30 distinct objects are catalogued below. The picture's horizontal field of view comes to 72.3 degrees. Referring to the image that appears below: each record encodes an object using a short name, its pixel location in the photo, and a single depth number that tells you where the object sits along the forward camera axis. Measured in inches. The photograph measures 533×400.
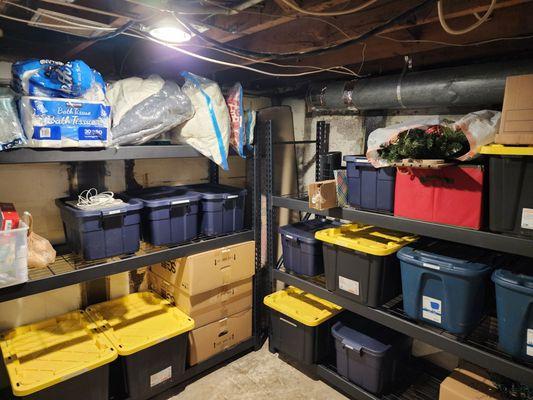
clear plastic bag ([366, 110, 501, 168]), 61.0
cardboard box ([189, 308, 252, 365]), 97.0
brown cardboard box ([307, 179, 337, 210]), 82.9
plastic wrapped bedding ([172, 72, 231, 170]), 87.8
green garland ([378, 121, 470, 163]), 65.1
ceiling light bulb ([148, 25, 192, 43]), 62.4
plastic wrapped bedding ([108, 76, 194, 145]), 78.5
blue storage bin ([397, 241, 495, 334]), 65.8
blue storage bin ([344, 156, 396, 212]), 75.9
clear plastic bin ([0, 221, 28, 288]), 62.9
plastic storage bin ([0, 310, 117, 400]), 70.0
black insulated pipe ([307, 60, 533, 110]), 70.0
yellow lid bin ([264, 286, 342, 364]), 94.3
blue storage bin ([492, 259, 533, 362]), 58.0
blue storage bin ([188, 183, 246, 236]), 95.7
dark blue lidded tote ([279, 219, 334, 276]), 94.0
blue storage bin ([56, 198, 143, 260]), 76.5
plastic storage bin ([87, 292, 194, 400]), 83.2
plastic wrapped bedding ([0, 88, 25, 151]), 62.9
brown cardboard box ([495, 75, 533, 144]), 55.0
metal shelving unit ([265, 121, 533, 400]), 60.5
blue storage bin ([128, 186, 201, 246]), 87.2
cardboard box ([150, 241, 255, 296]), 92.9
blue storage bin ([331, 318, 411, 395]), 83.3
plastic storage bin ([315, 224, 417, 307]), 78.1
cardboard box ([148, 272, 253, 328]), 96.0
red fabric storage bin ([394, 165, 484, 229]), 63.6
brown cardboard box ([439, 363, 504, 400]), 68.8
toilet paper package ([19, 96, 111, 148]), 65.9
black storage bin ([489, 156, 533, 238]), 57.0
